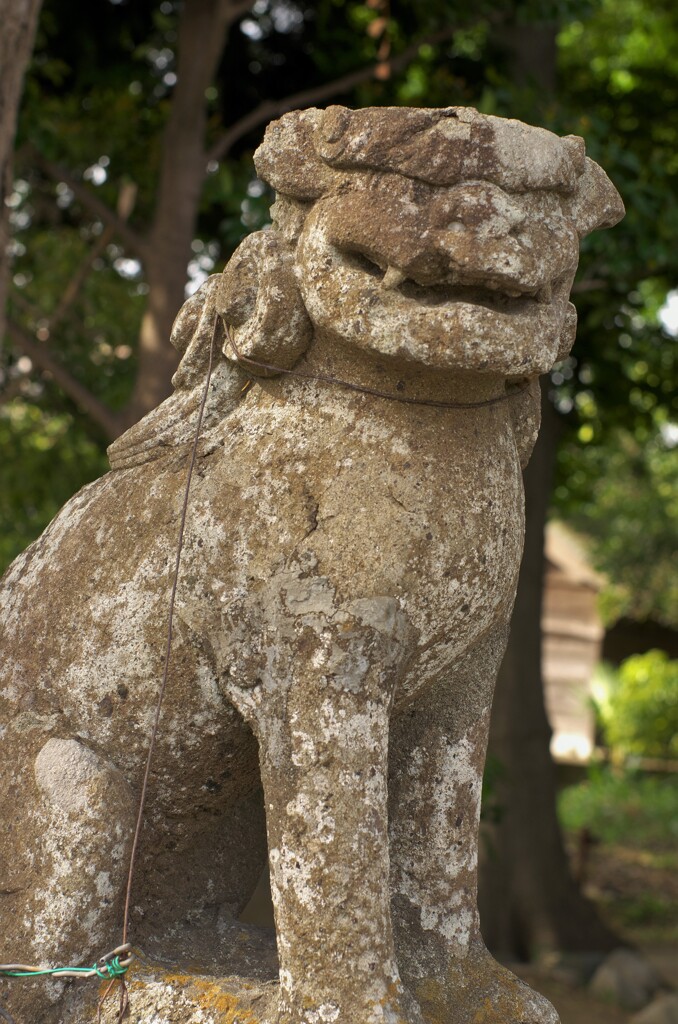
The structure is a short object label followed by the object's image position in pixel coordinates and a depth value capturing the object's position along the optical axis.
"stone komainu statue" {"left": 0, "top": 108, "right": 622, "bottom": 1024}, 1.82
